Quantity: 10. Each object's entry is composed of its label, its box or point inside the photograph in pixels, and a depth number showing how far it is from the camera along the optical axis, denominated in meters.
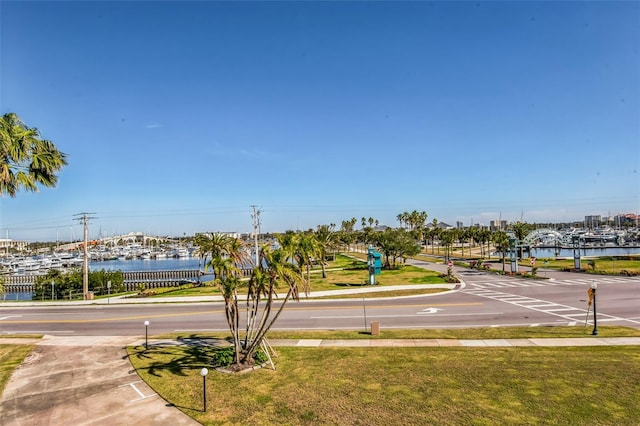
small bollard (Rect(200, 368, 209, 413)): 13.52
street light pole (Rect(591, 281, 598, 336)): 22.25
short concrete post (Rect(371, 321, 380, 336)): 23.56
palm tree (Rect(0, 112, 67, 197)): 18.73
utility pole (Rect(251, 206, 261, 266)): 76.31
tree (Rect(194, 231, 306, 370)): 17.36
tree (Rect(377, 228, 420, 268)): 64.44
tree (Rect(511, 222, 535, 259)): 68.50
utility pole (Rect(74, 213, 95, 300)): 46.99
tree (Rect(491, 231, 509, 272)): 58.78
